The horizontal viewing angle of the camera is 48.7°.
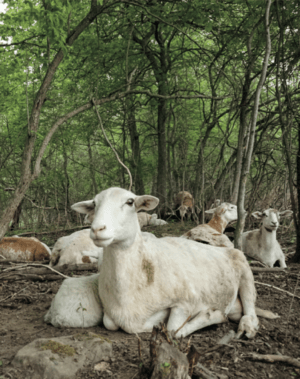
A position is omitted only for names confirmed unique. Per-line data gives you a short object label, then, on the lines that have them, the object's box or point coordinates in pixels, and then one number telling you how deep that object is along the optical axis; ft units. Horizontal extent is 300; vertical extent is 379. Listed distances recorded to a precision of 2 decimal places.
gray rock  8.26
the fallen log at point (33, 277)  17.92
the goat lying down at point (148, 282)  10.86
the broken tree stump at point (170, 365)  7.32
